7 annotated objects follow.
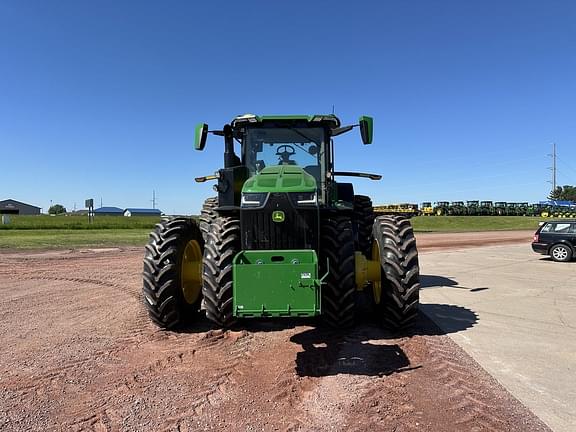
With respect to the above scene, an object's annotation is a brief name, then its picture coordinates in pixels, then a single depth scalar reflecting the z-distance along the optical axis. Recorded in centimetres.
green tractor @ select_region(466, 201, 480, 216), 6072
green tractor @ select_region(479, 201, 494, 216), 6153
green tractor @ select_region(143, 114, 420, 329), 493
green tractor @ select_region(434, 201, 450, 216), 5922
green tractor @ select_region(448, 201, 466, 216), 5947
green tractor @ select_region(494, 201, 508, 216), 6286
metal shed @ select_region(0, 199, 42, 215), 13655
